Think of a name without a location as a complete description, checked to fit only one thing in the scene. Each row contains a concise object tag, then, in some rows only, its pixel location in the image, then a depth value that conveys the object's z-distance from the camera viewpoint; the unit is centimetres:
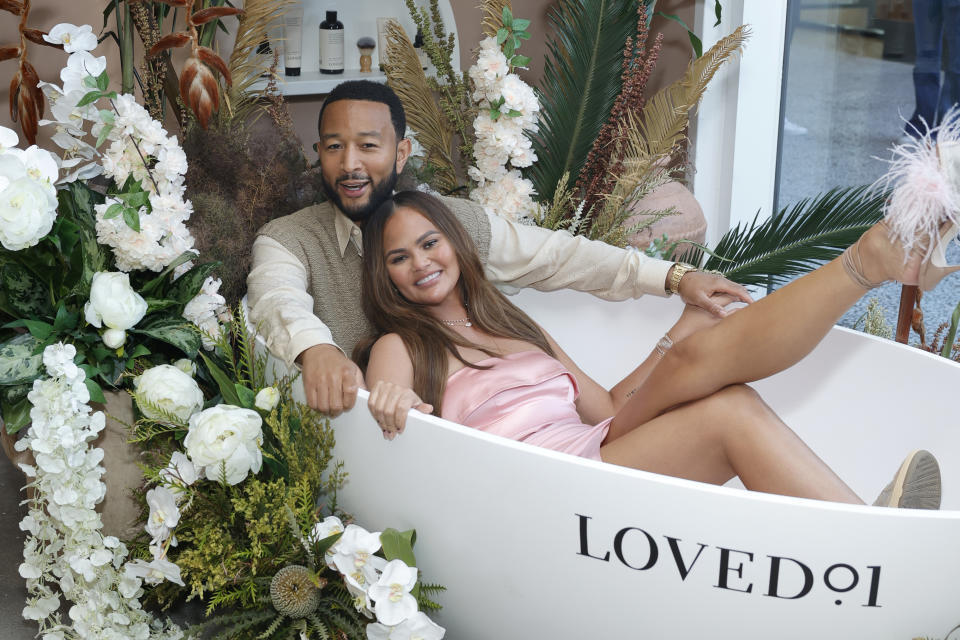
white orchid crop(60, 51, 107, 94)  211
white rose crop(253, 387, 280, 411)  205
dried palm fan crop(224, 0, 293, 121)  271
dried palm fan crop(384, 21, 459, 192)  311
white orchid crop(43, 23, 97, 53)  214
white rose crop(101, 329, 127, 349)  211
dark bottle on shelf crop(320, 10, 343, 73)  352
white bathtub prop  159
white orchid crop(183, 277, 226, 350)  228
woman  178
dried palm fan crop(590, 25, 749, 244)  293
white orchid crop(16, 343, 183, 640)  194
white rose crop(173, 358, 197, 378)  223
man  233
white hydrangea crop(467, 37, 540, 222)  296
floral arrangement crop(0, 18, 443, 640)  195
